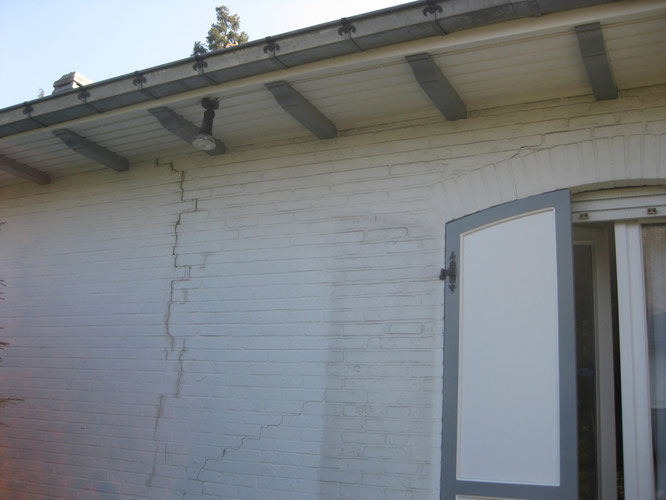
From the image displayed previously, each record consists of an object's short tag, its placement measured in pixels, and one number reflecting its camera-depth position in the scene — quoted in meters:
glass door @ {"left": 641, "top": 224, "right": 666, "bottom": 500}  3.13
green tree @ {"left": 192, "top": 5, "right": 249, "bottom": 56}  13.23
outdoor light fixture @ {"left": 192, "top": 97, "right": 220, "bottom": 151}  3.88
